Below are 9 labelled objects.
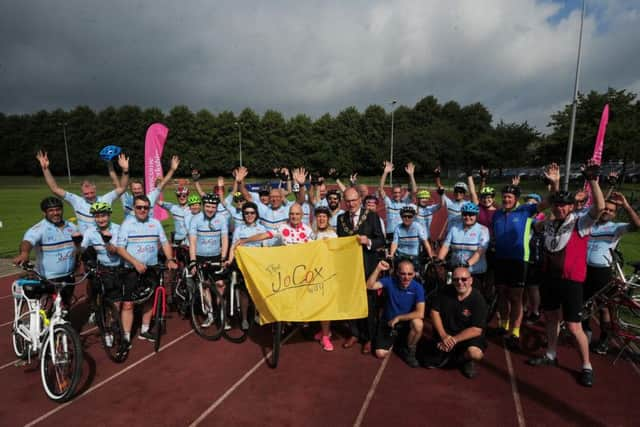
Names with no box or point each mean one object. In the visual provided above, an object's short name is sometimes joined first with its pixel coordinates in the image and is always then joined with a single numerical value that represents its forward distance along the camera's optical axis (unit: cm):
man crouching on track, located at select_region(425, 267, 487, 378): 425
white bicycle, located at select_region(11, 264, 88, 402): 376
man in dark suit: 503
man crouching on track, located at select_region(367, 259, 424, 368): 456
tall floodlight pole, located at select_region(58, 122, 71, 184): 6218
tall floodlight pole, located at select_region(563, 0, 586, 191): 1268
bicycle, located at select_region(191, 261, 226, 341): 525
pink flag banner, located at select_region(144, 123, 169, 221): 1141
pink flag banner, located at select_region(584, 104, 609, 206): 910
